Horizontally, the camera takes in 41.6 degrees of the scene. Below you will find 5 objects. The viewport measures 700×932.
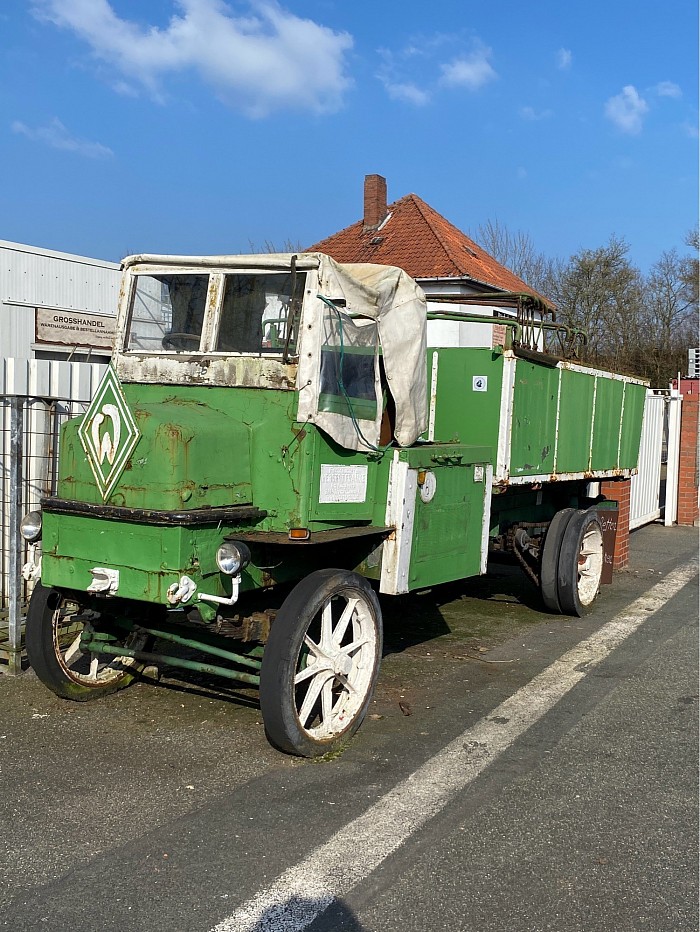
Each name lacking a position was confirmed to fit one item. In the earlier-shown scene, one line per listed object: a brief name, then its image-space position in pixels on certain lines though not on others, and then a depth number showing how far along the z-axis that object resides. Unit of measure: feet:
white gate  48.73
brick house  72.90
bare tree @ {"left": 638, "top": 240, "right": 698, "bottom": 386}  127.75
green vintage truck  14.83
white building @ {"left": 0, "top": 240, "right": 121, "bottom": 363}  39.55
